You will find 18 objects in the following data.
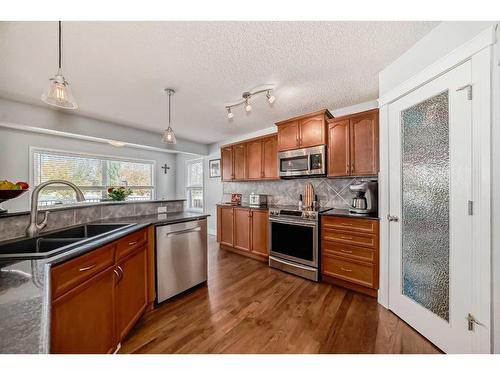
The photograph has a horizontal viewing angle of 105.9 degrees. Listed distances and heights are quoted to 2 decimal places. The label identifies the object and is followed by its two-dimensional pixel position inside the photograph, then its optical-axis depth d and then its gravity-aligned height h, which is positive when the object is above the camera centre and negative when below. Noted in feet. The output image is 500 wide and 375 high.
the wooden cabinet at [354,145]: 7.41 +1.74
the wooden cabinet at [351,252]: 6.70 -2.52
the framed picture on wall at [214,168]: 15.95 +1.69
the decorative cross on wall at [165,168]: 18.29 +1.90
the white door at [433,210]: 4.01 -0.61
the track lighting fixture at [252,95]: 7.22 +3.81
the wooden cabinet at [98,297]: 3.05 -2.20
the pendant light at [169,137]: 7.13 +1.91
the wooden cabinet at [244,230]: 10.30 -2.56
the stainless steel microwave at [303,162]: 8.71 +1.23
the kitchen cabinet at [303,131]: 8.72 +2.76
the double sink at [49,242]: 3.03 -1.18
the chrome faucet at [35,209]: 4.14 -0.47
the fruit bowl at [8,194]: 3.97 -0.13
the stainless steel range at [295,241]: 8.02 -2.49
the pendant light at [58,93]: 3.87 +1.98
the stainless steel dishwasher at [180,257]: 6.22 -2.50
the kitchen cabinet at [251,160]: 11.00 +1.75
